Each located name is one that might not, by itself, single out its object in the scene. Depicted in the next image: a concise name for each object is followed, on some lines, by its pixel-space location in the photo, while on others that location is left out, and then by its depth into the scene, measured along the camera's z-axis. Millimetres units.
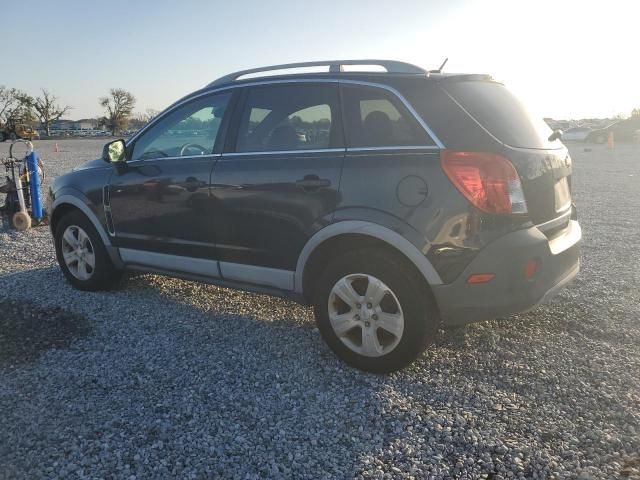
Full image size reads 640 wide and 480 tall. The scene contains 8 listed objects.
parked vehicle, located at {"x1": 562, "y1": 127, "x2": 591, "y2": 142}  36375
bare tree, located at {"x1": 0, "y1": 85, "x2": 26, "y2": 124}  80062
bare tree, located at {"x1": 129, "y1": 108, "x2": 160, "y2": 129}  91500
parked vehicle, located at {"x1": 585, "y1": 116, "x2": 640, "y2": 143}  34562
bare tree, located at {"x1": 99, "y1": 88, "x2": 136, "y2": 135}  90062
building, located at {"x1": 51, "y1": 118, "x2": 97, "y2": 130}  106500
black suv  3010
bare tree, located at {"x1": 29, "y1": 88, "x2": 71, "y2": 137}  82744
